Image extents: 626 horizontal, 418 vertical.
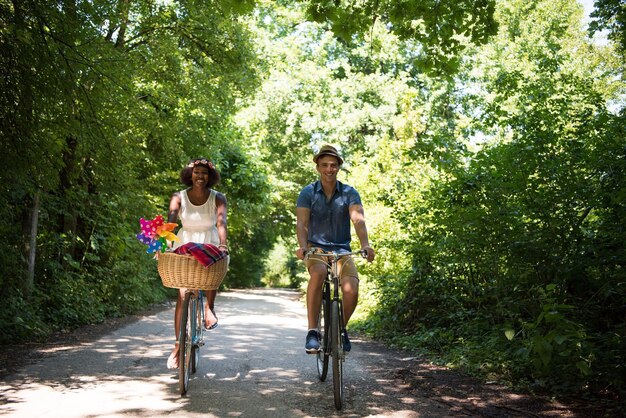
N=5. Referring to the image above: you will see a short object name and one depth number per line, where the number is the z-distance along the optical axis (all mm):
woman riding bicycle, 6211
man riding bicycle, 5906
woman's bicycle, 5488
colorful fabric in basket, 5496
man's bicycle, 5148
